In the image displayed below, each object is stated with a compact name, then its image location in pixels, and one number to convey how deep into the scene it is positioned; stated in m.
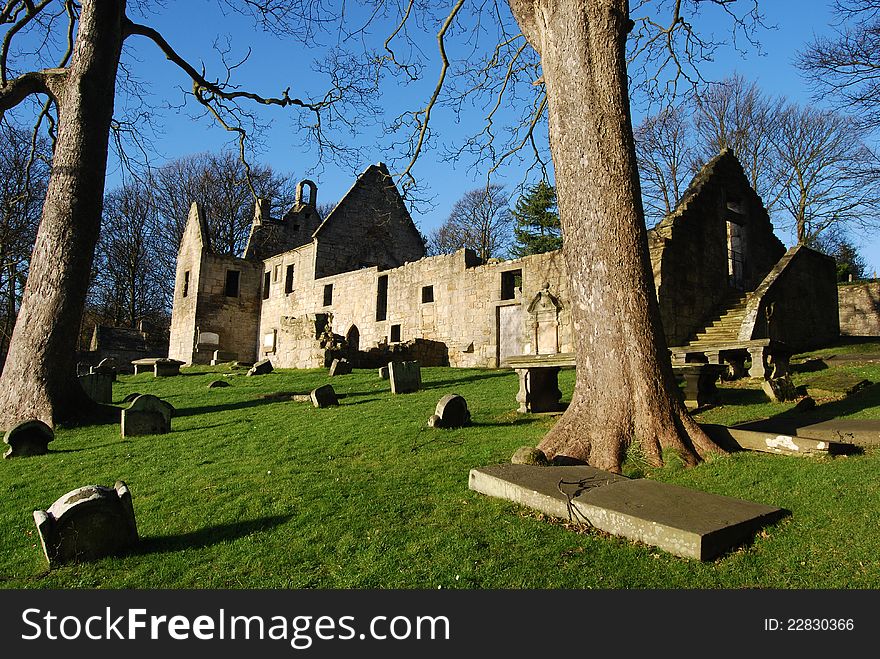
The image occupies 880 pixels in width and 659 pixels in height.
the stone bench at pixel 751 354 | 10.91
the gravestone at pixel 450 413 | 8.13
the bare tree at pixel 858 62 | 15.82
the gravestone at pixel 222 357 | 27.05
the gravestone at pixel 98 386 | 13.38
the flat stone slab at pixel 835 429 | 5.71
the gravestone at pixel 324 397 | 11.05
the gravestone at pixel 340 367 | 17.36
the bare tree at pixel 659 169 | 31.77
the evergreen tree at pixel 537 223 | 34.28
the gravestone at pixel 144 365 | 23.95
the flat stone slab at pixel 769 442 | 5.48
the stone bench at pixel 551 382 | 9.27
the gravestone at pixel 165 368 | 21.02
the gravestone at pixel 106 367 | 19.68
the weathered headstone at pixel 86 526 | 3.99
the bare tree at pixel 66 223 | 9.84
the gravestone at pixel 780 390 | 9.12
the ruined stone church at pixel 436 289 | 15.90
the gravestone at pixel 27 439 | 8.09
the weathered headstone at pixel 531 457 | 5.37
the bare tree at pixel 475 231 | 41.97
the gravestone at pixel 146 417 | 9.05
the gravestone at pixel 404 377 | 12.95
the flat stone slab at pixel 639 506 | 3.55
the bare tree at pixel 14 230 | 21.83
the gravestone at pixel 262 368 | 18.93
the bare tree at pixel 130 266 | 40.31
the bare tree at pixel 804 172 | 28.64
